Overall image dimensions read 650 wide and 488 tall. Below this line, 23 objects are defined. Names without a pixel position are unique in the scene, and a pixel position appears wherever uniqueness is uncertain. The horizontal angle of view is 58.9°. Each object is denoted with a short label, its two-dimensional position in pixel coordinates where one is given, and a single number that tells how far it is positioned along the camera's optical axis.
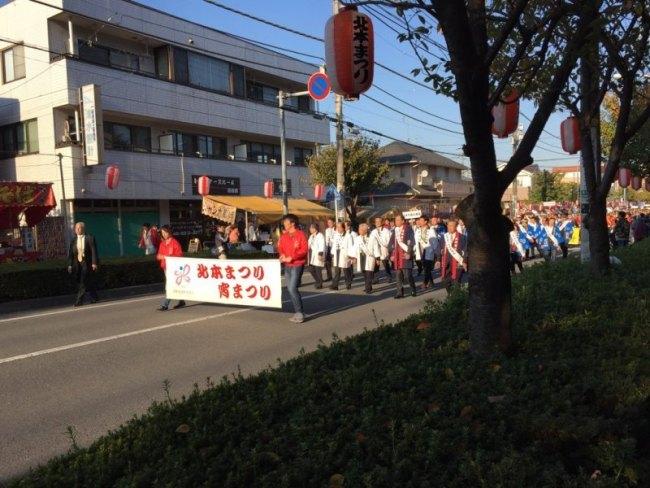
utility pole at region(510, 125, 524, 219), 36.22
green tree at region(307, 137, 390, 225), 31.72
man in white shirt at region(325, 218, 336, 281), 15.67
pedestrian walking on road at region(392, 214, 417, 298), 12.18
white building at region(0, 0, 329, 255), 21.19
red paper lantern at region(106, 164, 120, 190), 21.30
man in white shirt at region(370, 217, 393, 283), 13.93
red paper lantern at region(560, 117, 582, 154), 11.05
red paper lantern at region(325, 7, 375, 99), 8.44
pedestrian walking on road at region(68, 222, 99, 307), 12.27
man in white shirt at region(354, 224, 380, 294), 13.55
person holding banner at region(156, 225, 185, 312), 11.30
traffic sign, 17.77
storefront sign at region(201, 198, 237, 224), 24.14
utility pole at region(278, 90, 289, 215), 22.22
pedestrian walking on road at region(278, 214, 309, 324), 9.73
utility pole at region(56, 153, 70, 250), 20.95
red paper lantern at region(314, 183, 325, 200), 31.70
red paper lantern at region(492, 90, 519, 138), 10.09
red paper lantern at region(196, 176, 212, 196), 25.11
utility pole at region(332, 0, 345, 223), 21.33
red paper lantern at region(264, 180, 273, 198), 28.56
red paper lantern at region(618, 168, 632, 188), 23.53
